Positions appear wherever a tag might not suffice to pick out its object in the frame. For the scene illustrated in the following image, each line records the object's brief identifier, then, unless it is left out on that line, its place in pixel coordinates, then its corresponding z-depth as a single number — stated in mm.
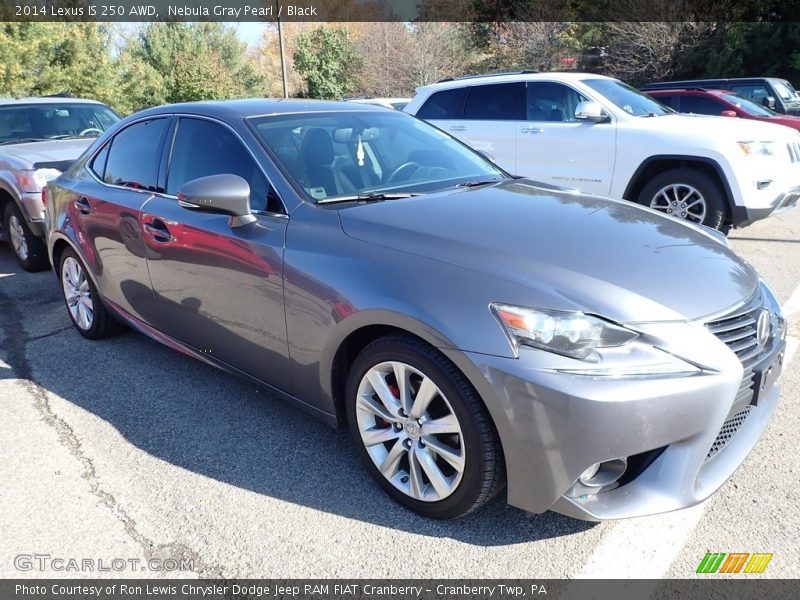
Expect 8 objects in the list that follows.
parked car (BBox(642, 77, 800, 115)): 12735
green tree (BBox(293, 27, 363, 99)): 33125
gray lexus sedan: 2154
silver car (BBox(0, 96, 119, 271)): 6312
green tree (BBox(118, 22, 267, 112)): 26891
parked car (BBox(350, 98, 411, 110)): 12584
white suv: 6273
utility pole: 24798
